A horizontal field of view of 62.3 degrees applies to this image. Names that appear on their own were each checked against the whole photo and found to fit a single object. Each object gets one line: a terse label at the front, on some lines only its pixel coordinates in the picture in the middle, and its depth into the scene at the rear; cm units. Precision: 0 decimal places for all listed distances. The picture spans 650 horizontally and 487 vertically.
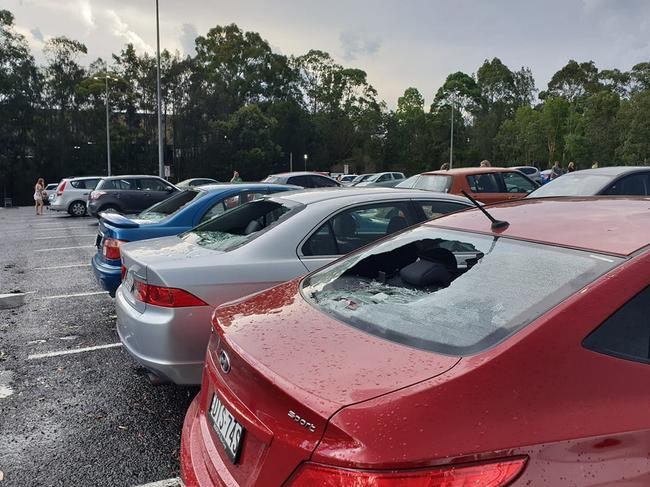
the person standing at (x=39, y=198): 2509
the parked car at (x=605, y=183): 752
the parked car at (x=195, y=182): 2550
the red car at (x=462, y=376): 132
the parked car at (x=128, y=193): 1833
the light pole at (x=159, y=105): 2498
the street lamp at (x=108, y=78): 4070
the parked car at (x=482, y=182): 1076
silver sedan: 335
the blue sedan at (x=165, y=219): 579
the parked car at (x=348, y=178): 3992
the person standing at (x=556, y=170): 1703
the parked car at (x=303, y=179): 1588
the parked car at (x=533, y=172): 2880
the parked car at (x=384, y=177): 3170
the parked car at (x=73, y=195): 2206
